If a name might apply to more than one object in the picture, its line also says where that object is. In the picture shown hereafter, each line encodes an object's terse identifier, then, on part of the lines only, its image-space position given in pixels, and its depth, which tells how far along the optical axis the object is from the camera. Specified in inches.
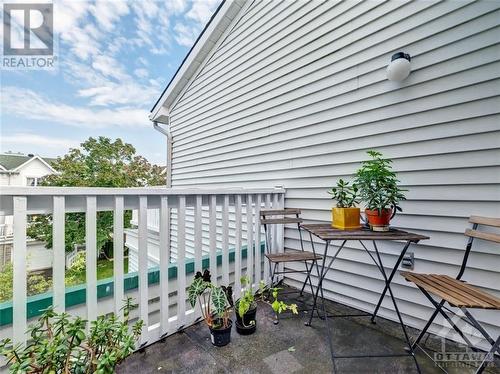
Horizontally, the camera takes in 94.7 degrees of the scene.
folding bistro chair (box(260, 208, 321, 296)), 85.0
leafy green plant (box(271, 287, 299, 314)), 73.5
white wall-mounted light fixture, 78.2
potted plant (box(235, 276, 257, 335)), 73.0
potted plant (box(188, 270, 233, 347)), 67.2
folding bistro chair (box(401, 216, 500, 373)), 46.6
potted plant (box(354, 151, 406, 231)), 72.6
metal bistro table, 62.5
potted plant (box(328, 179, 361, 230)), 77.2
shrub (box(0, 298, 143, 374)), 36.8
